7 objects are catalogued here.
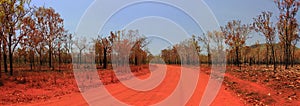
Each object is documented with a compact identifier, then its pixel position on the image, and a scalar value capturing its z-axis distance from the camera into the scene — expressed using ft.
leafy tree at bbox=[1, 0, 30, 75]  69.46
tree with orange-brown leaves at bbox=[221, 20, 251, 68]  118.73
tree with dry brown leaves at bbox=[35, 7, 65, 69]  107.12
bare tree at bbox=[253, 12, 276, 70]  94.45
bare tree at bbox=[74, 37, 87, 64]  157.95
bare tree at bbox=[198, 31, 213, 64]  156.80
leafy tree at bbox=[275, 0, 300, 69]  85.56
